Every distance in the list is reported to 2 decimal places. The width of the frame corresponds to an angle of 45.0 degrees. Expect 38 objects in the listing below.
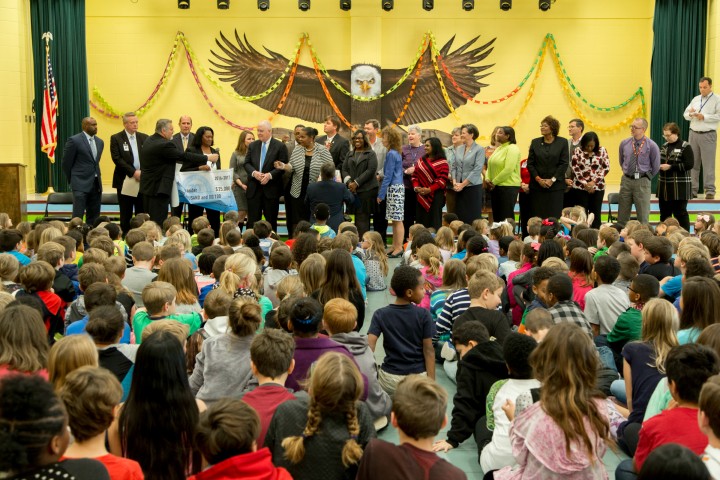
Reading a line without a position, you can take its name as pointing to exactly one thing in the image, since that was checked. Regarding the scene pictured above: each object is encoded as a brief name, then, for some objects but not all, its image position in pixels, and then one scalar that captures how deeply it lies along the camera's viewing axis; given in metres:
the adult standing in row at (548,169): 10.61
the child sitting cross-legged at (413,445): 2.94
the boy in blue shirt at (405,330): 5.00
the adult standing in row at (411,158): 10.96
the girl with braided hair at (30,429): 2.23
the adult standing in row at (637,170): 10.91
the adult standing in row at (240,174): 11.27
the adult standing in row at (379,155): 10.91
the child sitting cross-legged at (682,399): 3.27
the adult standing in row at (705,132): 12.75
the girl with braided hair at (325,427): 3.20
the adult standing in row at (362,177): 10.45
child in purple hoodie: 4.27
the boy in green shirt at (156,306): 4.73
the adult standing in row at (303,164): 10.49
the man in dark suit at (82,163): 11.08
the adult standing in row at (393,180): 10.45
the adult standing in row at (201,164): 10.49
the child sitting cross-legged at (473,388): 4.29
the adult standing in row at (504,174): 10.61
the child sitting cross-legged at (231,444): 2.81
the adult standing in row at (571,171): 10.84
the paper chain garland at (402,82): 14.99
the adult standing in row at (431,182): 10.52
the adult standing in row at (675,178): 10.94
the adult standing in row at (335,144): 11.04
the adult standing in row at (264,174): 10.64
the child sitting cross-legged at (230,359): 4.35
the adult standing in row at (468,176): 10.64
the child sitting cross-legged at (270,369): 3.58
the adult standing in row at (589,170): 10.69
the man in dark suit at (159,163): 10.28
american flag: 13.54
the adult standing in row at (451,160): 10.85
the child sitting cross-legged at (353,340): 4.54
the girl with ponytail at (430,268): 6.55
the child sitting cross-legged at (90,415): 2.85
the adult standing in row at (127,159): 10.84
